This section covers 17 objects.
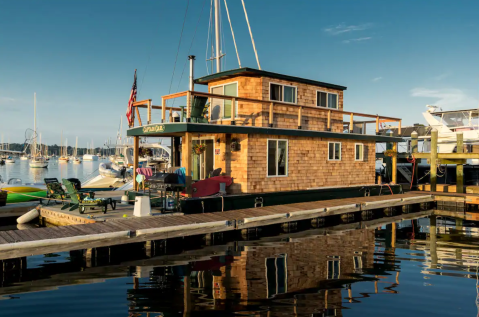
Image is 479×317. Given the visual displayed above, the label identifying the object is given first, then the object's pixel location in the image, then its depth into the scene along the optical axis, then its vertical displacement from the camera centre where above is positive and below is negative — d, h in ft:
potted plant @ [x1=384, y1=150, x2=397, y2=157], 69.92 +2.75
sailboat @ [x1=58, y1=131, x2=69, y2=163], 389.39 +6.91
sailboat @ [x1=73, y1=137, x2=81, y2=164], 387.84 +5.88
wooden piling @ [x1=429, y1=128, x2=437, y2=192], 73.10 +1.29
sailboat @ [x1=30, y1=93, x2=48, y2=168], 285.02 +3.50
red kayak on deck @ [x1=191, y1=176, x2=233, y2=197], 43.73 -2.41
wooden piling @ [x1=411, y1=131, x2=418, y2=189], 79.82 +5.21
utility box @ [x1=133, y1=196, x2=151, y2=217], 38.55 -4.40
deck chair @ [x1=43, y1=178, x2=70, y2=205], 46.85 -3.36
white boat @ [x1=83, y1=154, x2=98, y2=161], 481.05 +11.37
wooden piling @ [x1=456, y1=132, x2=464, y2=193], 71.97 -1.32
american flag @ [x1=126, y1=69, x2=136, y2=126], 55.52 +9.20
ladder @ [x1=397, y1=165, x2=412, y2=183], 98.12 -1.32
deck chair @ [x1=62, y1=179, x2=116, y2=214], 39.86 -3.90
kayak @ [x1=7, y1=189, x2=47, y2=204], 57.47 -5.26
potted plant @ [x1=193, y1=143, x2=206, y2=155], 48.47 +2.44
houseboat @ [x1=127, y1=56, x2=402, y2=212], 44.98 +3.87
